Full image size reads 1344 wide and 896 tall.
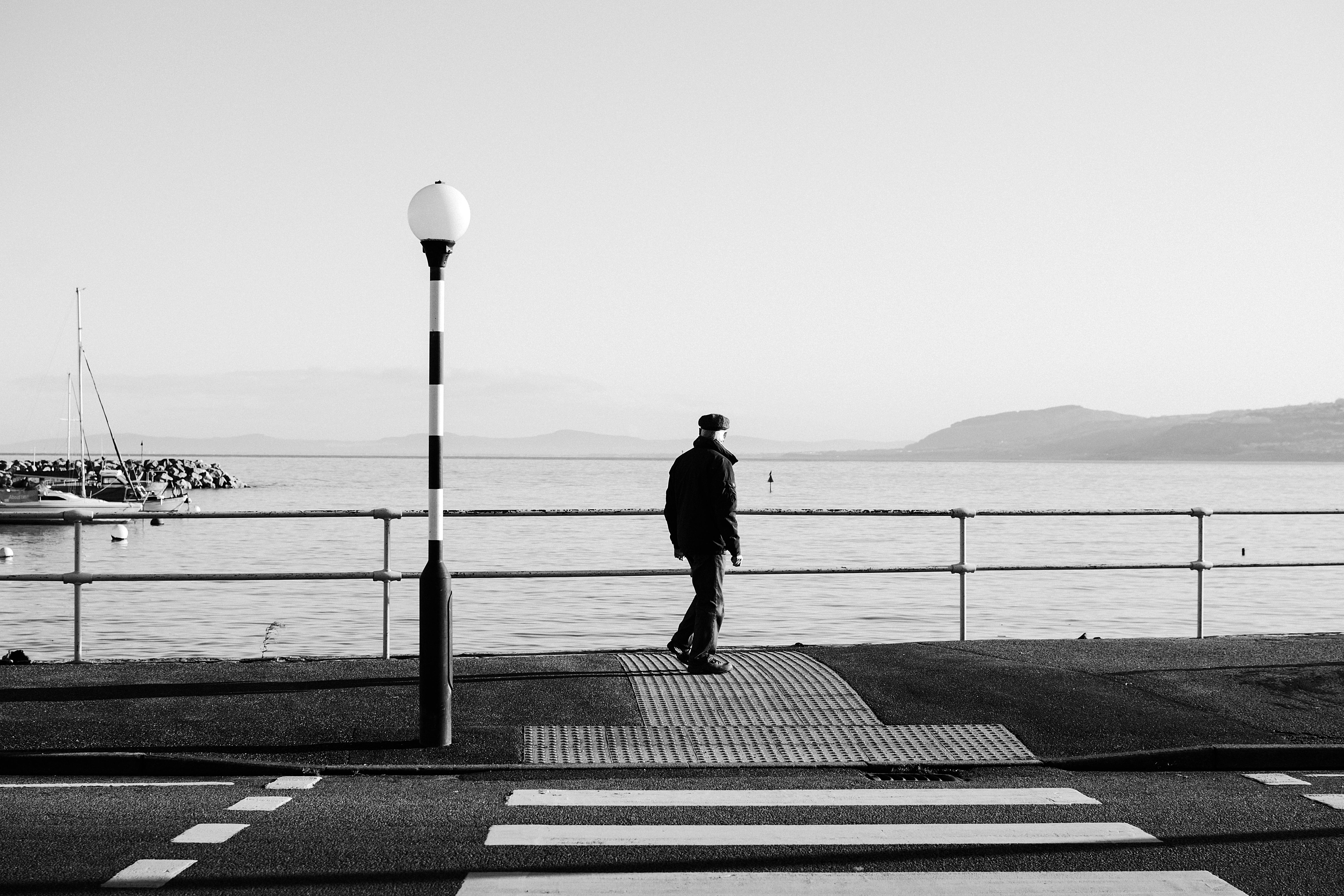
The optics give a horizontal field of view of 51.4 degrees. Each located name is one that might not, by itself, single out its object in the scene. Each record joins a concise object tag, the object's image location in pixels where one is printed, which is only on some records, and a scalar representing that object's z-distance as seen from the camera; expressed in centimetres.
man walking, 1005
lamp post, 816
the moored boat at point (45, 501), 6028
